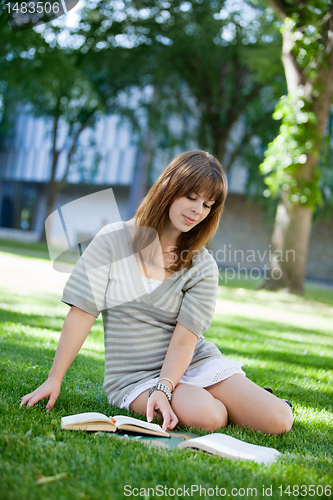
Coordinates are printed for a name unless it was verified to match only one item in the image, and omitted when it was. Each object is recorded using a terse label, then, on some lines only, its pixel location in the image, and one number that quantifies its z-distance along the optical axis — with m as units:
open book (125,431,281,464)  1.84
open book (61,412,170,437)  1.95
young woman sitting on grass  2.30
